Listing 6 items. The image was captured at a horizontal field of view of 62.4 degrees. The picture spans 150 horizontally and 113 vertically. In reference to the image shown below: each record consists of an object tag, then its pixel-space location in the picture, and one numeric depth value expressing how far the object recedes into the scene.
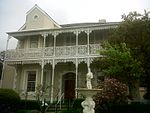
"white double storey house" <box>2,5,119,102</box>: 11.57
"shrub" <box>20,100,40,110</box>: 9.99
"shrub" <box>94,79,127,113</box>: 7.92
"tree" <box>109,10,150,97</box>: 8.70
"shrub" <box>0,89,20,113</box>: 9.29
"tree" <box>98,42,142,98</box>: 8.23
